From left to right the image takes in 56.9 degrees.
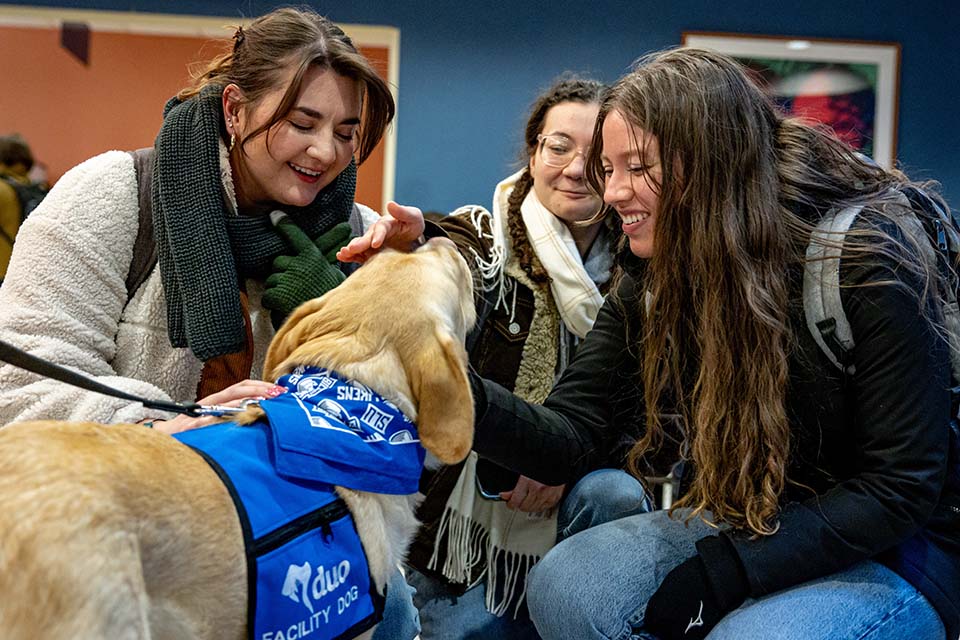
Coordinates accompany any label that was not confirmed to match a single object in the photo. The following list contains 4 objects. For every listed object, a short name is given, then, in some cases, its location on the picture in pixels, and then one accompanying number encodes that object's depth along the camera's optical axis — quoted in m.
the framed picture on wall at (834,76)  5.06
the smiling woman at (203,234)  1.86
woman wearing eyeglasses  2.47
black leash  1.42
